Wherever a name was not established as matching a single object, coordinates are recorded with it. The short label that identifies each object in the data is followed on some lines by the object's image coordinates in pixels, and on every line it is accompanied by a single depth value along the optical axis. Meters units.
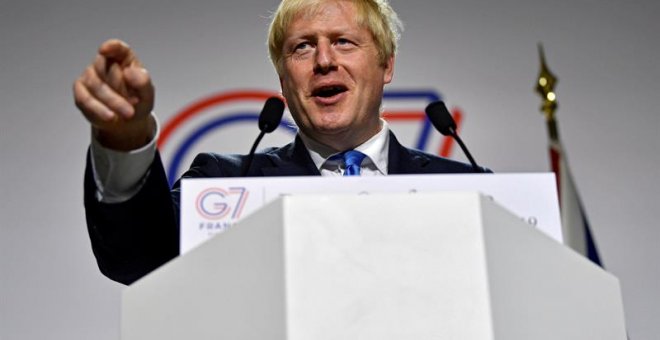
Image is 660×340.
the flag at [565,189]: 4.54
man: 3.52
